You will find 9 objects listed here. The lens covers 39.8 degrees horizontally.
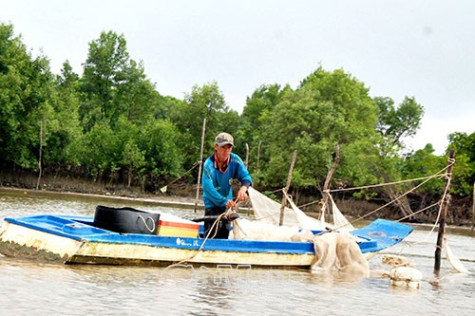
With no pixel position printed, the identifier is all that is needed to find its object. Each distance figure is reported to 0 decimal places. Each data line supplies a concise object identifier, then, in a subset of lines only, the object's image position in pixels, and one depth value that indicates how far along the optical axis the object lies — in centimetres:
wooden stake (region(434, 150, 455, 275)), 1415
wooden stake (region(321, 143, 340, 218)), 1521
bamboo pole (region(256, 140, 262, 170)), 4784
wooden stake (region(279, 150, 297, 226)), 1897
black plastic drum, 997
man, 1013
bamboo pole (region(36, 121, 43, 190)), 4114
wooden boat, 915
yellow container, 1031
